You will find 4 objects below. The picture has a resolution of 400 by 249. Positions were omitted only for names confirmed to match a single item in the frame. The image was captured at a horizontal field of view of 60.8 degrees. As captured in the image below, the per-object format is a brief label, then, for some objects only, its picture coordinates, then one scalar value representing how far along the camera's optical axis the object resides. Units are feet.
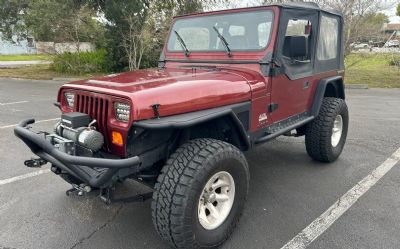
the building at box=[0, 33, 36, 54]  127.65
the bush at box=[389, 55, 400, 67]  62.14
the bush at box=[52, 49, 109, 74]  54.47
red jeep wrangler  8.34
